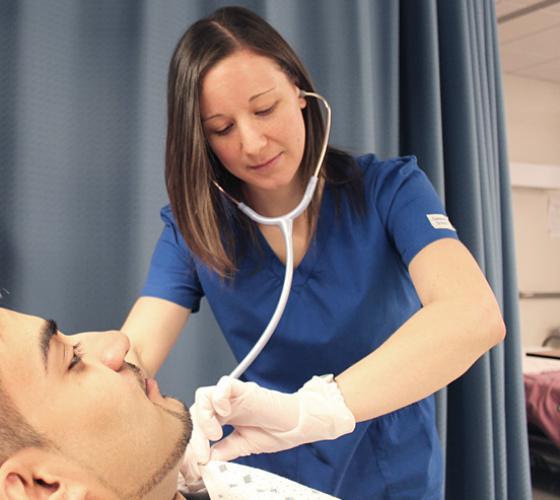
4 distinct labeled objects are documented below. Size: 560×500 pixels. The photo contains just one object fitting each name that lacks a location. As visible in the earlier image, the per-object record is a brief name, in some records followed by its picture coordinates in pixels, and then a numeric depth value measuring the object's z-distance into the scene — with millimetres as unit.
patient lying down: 871
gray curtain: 1646
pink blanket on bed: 3271
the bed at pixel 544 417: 3281
